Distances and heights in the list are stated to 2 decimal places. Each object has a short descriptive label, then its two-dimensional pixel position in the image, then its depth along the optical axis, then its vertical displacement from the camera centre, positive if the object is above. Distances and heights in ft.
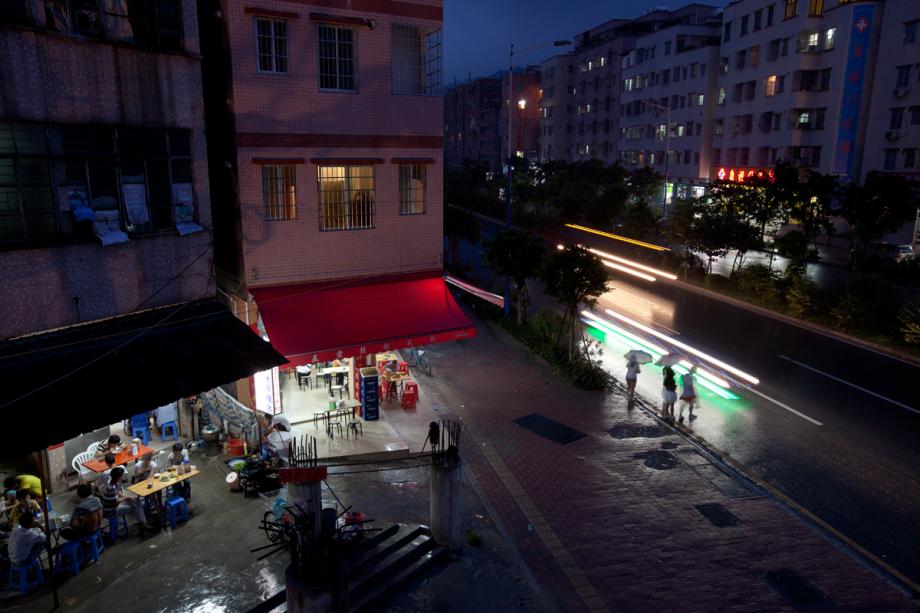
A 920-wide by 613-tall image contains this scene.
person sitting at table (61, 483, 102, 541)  34.50 -19.15
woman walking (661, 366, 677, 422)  57.62 -19.67
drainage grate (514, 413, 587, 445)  54.08 -22.47
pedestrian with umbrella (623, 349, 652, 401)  62.03 -18.75
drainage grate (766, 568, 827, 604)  34.55 -22.71
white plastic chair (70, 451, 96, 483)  42.66 -19.97
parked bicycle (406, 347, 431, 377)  69.92 -21.20
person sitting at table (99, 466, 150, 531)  37.58 -19.99
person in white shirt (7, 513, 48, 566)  32.04 -18.92
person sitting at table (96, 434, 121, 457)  43.96 -19.28
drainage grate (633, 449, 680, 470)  49.62 -22.63
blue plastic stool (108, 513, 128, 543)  37.47 -21.20
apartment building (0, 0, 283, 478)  34.01 -3.89
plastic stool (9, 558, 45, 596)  32.53 -20.91
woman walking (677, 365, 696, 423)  57.88 -19.87
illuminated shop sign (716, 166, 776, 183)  183.42 -1.43
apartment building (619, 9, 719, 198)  207.72 +24.42
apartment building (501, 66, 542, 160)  344.08 +26.94
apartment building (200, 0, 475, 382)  49.26 -0.49
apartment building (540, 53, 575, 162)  299.58 +29.30
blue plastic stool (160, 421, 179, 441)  50.31 -20.68
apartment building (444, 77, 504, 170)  359.87 +26.82
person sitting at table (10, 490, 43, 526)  35.55 -18.93
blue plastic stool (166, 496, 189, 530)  39.17 -21.03
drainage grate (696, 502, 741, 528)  41.83 -22.68
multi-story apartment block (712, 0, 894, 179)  155.63 +22.58
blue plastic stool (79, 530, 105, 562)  35.09 -20.75
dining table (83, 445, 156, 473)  42.18 -19.68
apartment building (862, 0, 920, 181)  139.54 +15.96
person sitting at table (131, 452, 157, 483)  41.27 -19.60
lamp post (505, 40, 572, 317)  88.84 -7.30
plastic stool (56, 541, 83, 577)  34.09 -20.85
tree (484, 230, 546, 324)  78.59 -10.90
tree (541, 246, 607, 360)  66.74 -11.39
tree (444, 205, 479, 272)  115.75 -11.00
